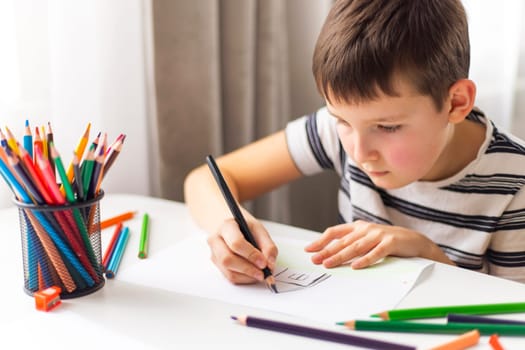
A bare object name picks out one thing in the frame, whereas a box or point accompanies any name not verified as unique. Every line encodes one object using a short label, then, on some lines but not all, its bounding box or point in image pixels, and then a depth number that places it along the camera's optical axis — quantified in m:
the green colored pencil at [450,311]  0.59
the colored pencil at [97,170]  0.63
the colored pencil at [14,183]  0.60
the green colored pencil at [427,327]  0.57
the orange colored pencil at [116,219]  0.86
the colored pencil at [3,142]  0.60
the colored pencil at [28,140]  0.65
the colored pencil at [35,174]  0.60
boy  0.73
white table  0.56
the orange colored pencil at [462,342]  0.54
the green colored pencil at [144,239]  0.76
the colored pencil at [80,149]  0.65
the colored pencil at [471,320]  0.58
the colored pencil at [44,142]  0.64
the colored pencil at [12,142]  0.60
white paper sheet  0.63
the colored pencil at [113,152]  0.65
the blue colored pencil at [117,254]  0.71
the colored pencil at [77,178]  0.59
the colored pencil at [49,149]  0.62
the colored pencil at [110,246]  0.74
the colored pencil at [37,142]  0.61
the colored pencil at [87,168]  0.62
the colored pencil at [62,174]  0.59
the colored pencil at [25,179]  0.58
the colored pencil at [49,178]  0.59
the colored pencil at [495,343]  0.54
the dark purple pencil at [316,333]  0.55
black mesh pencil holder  0.62
